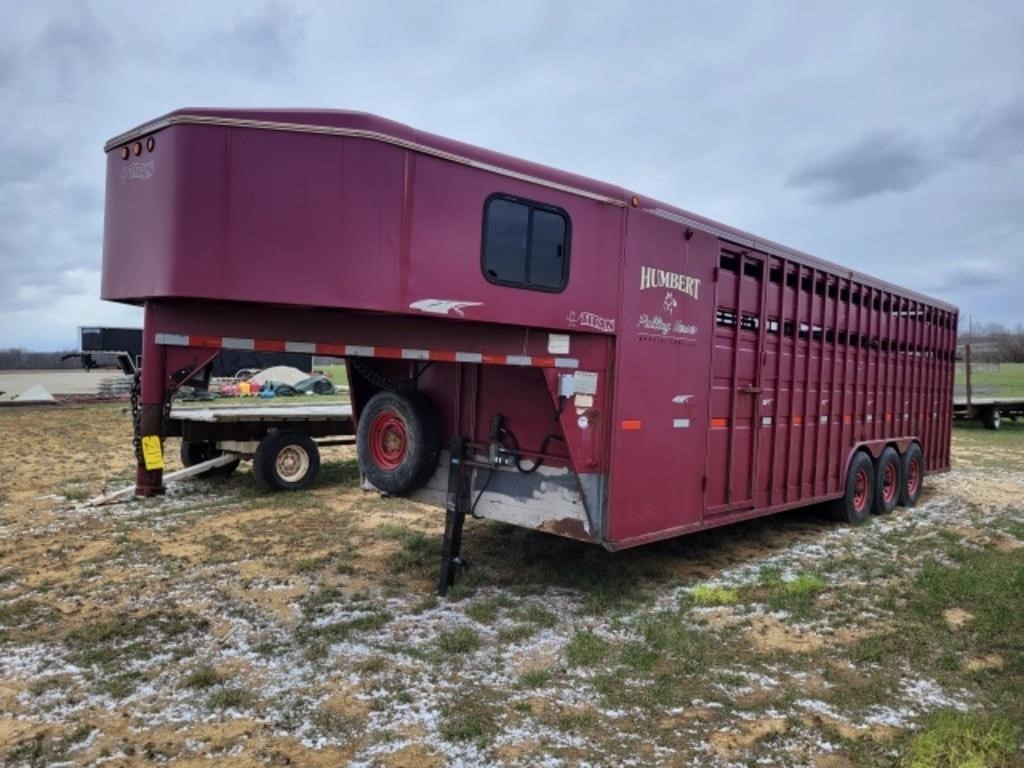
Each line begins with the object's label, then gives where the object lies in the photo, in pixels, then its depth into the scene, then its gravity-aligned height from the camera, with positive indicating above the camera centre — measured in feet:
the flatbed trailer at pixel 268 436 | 31.24 -2.75
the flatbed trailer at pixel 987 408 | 79.36 -0.45
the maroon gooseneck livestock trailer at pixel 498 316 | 13.24 +1.41
